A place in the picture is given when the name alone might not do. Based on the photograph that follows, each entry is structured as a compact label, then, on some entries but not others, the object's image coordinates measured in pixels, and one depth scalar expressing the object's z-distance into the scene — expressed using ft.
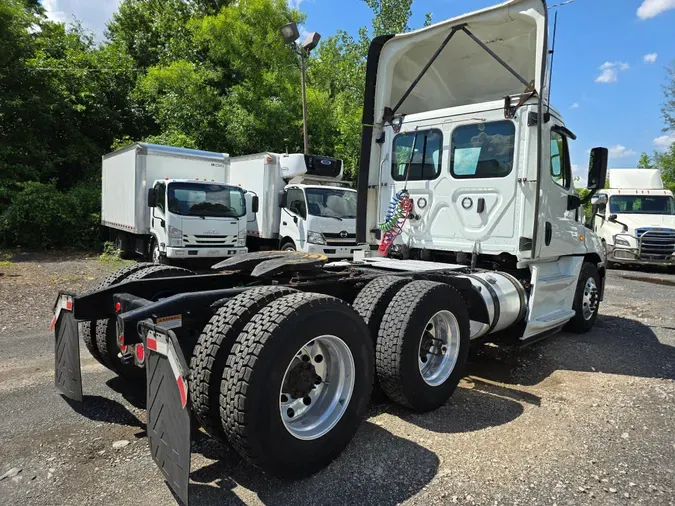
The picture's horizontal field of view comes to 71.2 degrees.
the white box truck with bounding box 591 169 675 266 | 44.70
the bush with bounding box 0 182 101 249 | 50.21
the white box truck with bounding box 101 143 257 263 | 37.35
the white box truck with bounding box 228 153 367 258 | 39.91
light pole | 48.37
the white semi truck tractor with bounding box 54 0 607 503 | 8.40
